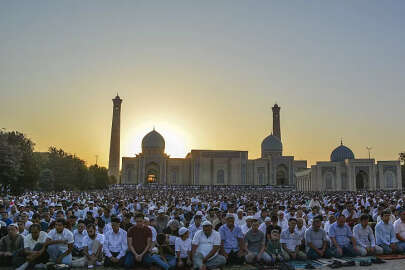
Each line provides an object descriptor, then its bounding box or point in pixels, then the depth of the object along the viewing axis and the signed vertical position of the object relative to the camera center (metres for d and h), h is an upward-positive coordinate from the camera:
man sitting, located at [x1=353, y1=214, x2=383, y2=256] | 8.20 -0.97
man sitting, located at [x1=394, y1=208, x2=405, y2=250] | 8.38 -0.84
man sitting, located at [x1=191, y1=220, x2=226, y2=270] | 7.18 -1.08
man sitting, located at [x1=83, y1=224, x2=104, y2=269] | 7.66 -1.20
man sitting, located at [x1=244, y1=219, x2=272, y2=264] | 7.72 -1.01
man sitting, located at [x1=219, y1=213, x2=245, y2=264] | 7.73 -1.06
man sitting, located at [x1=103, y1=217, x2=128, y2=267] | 7.53 -1.08
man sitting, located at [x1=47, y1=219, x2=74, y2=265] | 7.38 -1.10
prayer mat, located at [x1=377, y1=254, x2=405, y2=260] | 7.81 -1.30
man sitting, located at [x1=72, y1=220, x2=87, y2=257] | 8.30 -1.10
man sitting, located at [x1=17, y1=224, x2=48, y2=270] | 7.18 -1.14
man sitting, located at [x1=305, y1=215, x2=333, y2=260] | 7.92 -1.05
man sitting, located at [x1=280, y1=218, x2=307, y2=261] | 7.91 -1.01
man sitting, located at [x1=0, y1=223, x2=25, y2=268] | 7.20 -1.17
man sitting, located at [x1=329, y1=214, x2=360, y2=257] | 8.08 -0.99
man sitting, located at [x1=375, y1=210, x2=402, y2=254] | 8.32 -0.96
